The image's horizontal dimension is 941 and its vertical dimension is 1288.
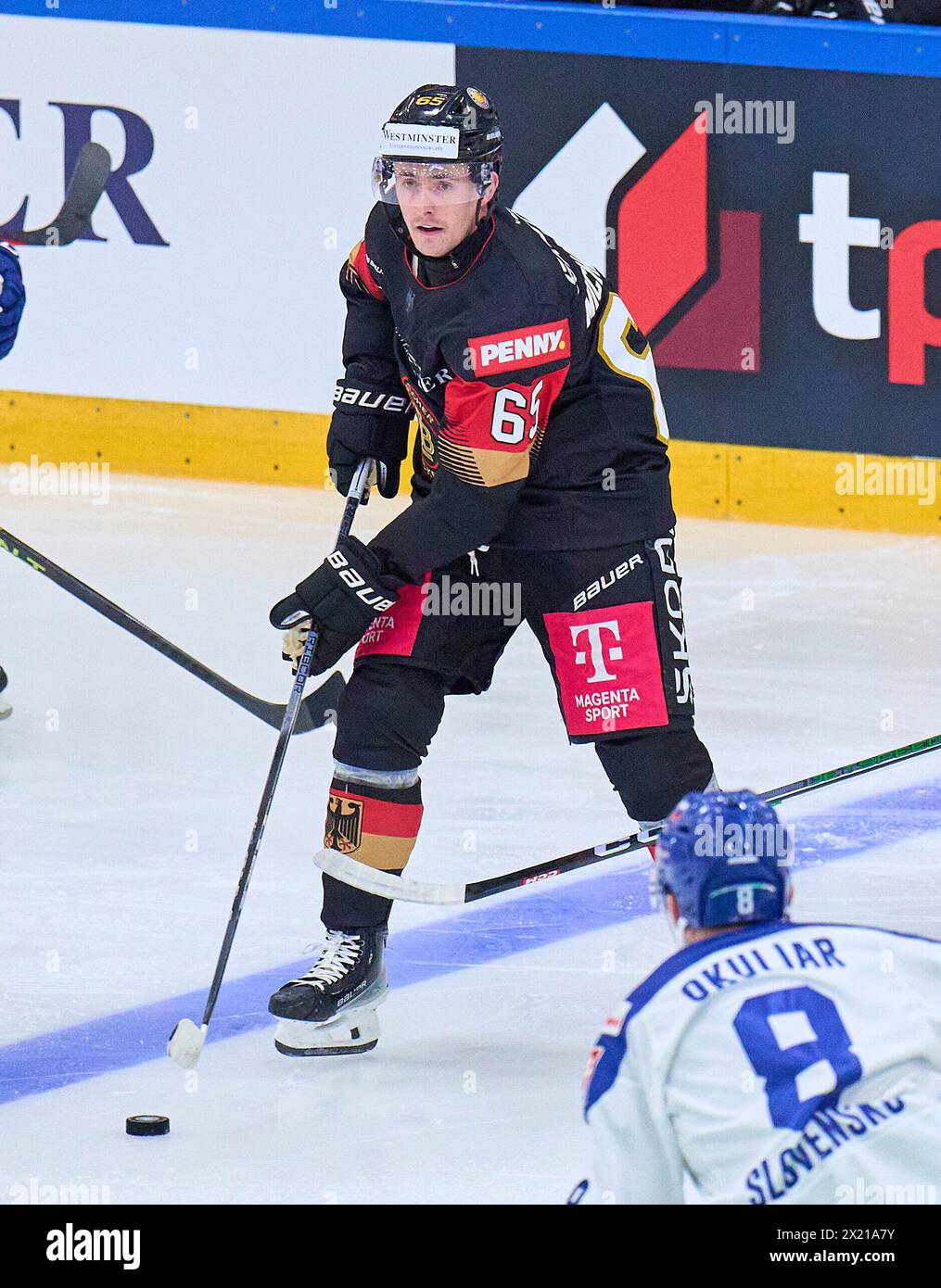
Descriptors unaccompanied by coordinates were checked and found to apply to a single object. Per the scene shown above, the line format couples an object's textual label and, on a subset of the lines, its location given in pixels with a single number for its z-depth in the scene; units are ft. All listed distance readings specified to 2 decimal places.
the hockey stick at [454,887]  20.47
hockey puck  19.31
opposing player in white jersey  12.20
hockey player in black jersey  20.24
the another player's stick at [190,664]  26.11
